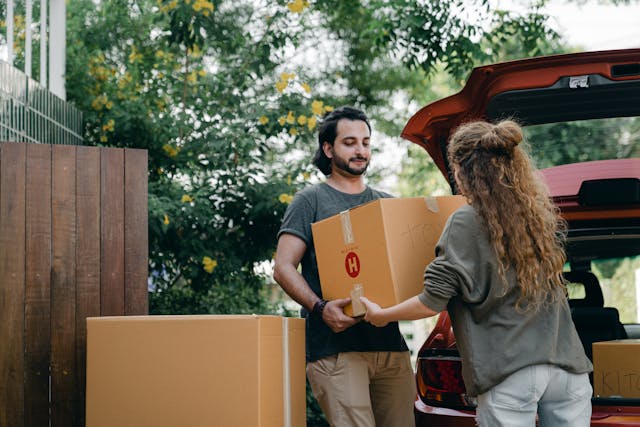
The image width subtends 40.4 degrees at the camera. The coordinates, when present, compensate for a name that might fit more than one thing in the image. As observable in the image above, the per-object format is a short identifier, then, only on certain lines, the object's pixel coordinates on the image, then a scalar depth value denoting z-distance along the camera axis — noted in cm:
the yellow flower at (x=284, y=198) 604
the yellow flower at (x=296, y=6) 632
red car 316
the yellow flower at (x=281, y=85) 645
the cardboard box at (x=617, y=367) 347
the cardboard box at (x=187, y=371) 280
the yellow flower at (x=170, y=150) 616
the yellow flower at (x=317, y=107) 629
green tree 617
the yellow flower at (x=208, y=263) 606
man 329
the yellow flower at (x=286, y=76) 652
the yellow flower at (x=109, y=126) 621
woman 260
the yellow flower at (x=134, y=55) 685
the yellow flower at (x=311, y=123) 630
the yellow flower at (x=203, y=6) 609
